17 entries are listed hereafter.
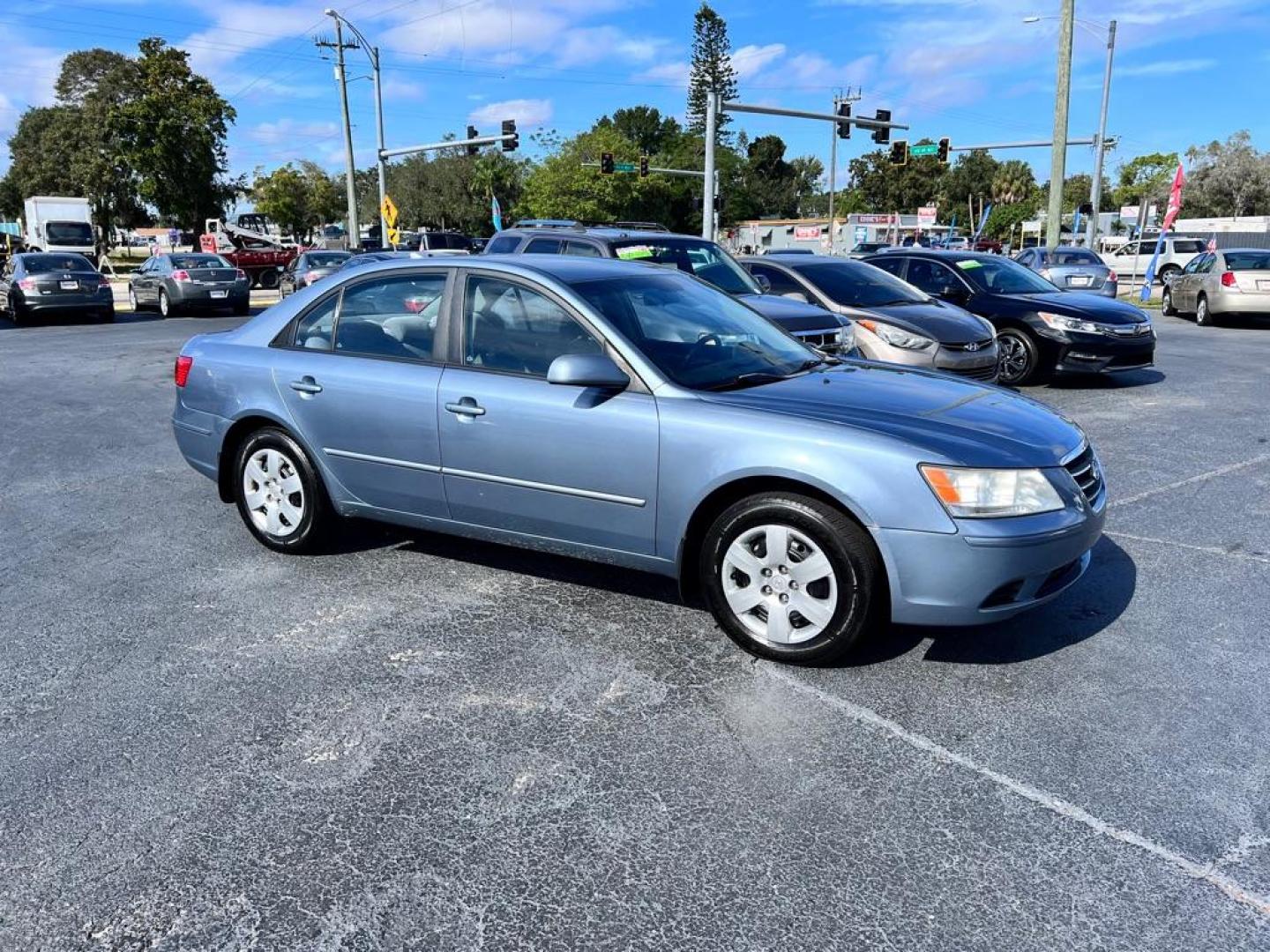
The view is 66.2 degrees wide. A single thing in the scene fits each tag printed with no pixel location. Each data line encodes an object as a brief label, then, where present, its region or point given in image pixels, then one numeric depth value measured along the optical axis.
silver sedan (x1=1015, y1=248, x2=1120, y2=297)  22.02
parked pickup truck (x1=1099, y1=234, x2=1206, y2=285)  30.77
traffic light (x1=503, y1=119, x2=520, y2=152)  32.47
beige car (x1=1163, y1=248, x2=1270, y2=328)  17.84
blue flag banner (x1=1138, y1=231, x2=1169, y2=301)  25.50
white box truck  42.75
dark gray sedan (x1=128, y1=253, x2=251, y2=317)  22.12
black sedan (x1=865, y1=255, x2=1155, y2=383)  10.52
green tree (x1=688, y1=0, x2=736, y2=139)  90.50
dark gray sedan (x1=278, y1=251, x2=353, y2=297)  22.73
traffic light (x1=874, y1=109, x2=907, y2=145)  31.72
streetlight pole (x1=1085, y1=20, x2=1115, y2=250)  35.41
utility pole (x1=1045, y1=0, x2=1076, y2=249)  22.61
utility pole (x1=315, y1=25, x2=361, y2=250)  35.09
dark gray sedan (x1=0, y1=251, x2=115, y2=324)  19.94
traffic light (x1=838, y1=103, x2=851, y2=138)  33.50
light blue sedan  3.62
